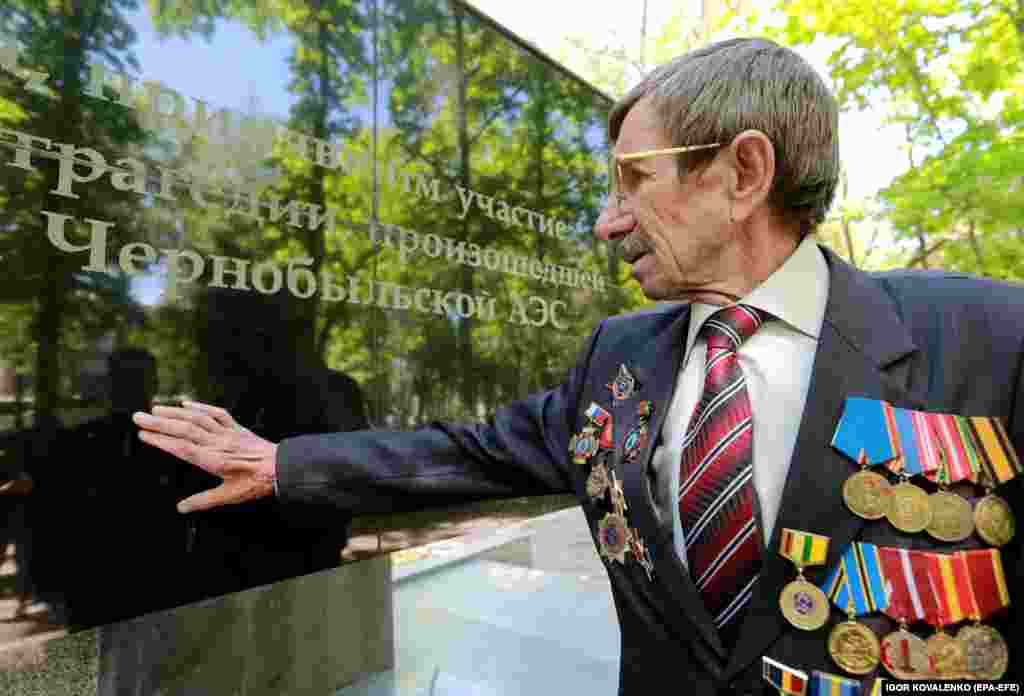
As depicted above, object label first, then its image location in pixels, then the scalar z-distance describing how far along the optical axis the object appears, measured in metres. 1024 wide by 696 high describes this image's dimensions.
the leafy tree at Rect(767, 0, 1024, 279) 5.52
